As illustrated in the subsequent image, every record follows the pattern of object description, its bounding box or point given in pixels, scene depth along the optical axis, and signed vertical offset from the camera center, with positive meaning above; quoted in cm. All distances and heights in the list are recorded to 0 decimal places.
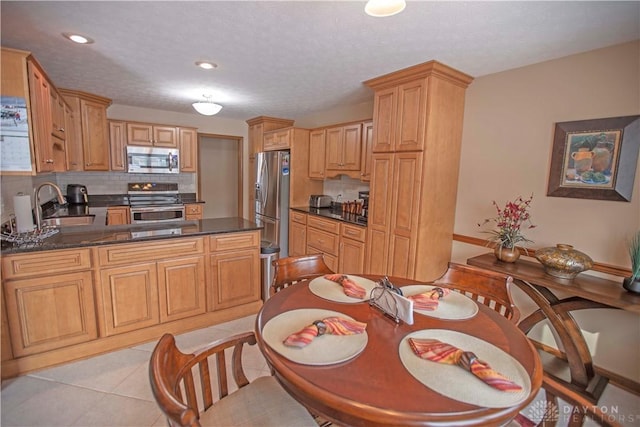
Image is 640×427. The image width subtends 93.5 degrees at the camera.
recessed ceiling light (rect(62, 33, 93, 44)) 217 +97
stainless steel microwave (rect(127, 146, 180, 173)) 455 +20
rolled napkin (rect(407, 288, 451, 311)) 139 -57
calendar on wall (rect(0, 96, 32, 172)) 194 +22
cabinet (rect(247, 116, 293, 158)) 520 +87
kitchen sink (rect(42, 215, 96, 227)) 328 -57
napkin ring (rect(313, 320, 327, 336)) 112 -56
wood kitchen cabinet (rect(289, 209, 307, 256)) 423 -80
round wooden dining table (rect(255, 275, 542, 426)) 80 -60
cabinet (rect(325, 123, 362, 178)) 366 +36
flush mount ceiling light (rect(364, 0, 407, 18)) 139 +80
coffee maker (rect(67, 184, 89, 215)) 427 -38
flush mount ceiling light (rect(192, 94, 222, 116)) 343 +76
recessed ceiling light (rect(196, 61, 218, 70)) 265 +97
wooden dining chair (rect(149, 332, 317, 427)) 93 -88
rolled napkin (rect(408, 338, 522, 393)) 88 -58
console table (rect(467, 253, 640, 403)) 188 -81
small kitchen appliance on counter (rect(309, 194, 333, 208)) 442 -34
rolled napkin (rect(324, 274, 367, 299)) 150 -56
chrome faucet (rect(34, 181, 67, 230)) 228 -30
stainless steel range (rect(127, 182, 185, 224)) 449 -47
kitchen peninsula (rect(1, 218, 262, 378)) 198 -87
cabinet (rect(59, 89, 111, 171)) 388 +63
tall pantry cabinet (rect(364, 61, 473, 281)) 267 +14
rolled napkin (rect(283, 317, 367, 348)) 105 -57
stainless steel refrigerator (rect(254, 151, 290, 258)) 456 -31
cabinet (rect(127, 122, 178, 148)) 454 +58
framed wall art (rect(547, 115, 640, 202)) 204 +20
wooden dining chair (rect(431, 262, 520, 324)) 164 -61
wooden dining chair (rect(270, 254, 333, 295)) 186 -60
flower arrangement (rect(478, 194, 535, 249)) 239 -32
